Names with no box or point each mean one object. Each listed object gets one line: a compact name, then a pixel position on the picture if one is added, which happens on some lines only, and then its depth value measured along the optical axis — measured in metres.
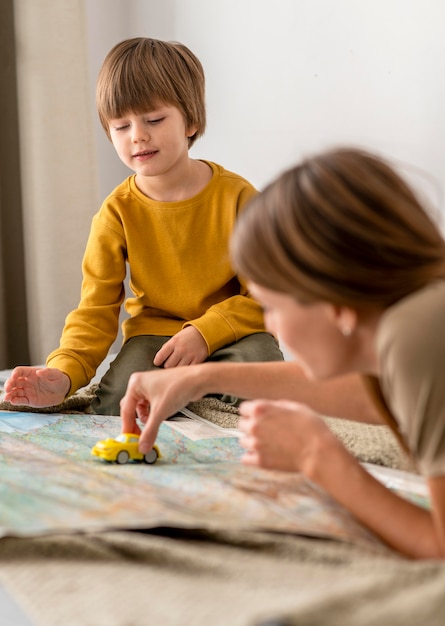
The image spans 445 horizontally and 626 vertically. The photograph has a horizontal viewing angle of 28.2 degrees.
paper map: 0.95
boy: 1.72
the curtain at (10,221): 2.50
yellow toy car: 1.24
